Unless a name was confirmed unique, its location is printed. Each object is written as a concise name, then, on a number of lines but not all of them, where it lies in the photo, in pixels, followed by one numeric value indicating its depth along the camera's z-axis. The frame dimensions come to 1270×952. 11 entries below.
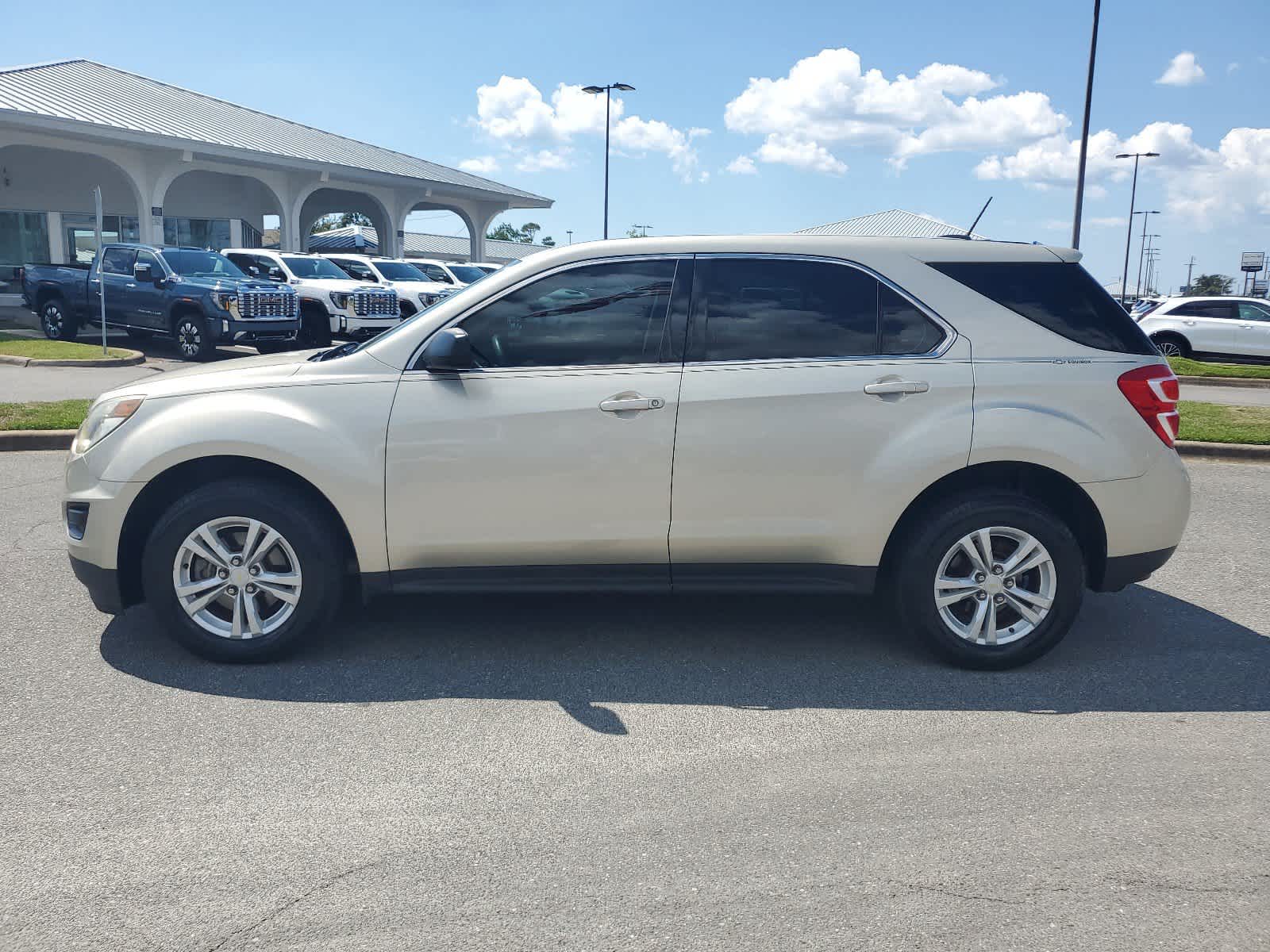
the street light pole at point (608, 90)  37.03
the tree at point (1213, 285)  129.50
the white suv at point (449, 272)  28.05
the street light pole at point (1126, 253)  67.56
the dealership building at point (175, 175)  26.08
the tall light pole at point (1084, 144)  23.00
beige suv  4.62
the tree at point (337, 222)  104.34
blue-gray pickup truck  18.34
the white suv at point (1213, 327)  24.23
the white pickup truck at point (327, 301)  21.39
